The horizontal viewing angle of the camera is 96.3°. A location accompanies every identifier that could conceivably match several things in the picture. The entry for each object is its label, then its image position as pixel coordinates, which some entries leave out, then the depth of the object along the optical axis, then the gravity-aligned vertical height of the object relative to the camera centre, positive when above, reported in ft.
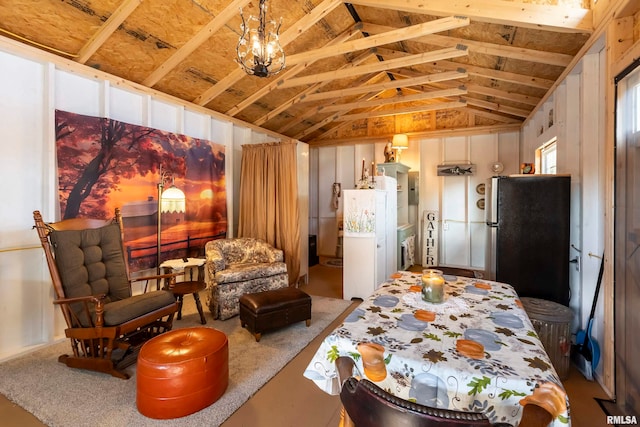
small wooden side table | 10.44 -2.78
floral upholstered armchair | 11.26 -2.47
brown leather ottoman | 9.46 -3.39
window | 12.13 +2.46
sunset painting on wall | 9.73 +1.30
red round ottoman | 5.99 -3.55
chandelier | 7.16 +4.07
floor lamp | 12.33 +0.53
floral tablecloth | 3.04 -1.80
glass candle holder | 5.33 -1.48
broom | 7.36 -3.70
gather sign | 20.11 -1.99
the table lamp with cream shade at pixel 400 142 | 19.15 +4.61
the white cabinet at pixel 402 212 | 16.98 -0.09
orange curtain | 14.92 +0.68
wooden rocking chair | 7.52 -2.49
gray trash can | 7.47 -3.24
